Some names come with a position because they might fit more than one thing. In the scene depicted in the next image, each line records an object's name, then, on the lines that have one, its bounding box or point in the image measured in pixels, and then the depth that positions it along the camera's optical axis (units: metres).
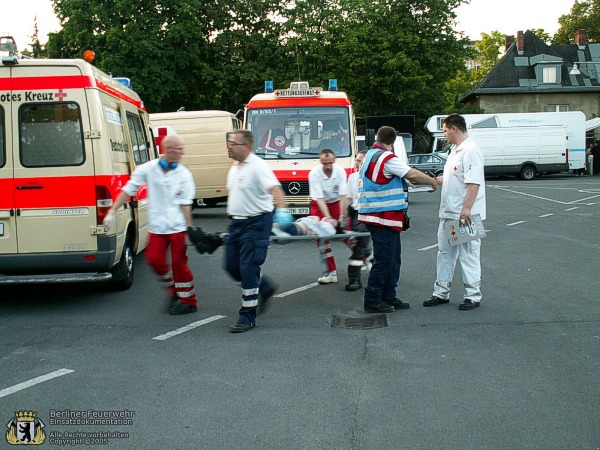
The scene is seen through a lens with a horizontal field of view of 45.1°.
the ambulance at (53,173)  7.61
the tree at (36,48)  45.60
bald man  7.32
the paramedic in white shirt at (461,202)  7.30
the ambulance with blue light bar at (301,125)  13.80
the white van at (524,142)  35.84
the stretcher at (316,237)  7.48
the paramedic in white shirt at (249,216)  6.70
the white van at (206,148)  18.39
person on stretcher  7.70
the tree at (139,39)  36.53
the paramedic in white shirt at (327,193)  8.88
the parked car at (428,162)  33.09
